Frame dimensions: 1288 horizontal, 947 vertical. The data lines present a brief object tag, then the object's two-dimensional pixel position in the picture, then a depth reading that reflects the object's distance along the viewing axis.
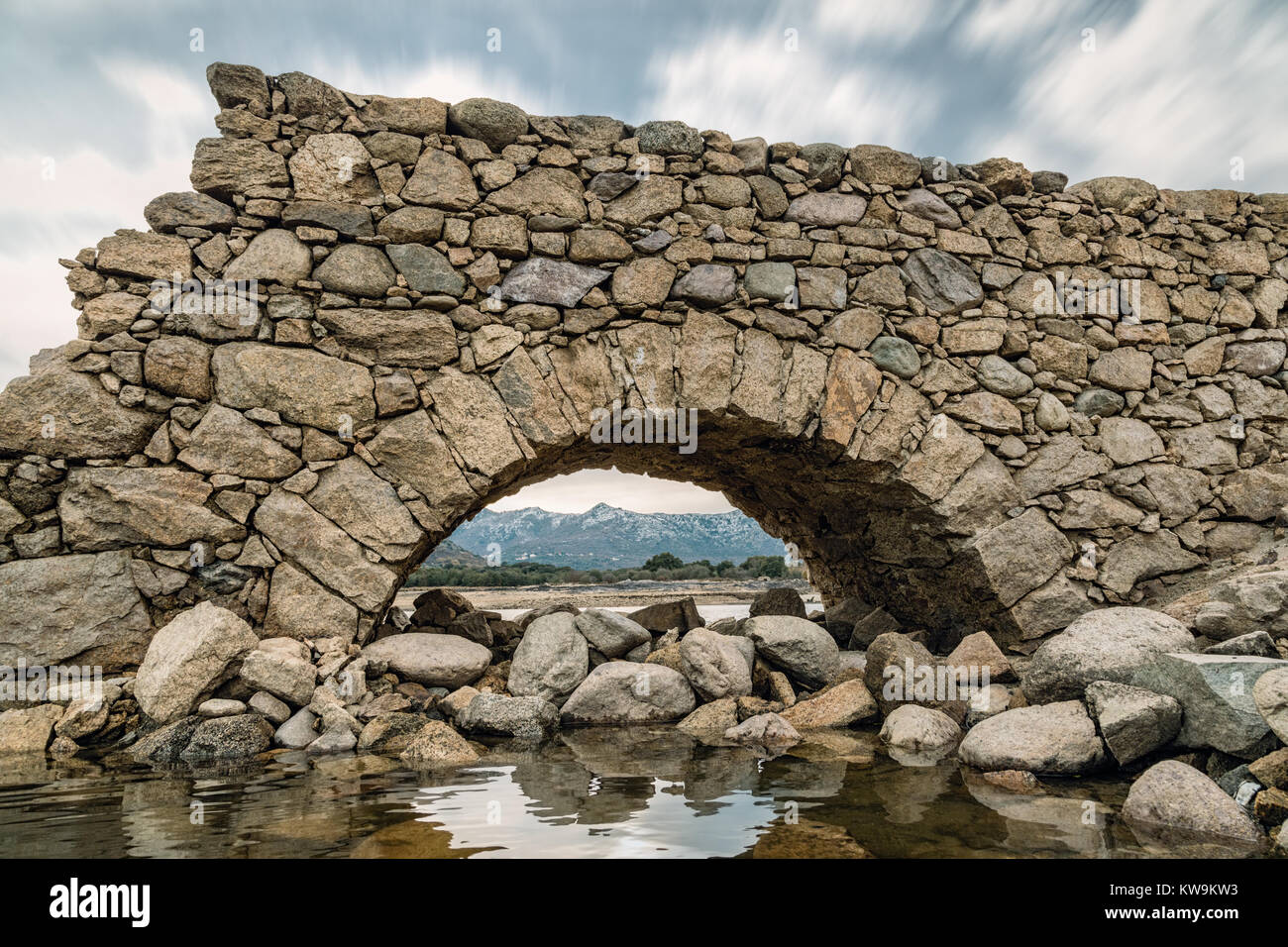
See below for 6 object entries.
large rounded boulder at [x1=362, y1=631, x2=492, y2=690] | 5.33
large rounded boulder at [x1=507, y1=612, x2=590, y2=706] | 5.57
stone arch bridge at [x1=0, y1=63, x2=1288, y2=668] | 5.16
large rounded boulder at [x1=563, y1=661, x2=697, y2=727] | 5.40
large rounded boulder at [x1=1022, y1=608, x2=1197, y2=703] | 4.45
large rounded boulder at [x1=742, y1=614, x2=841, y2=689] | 6.00
